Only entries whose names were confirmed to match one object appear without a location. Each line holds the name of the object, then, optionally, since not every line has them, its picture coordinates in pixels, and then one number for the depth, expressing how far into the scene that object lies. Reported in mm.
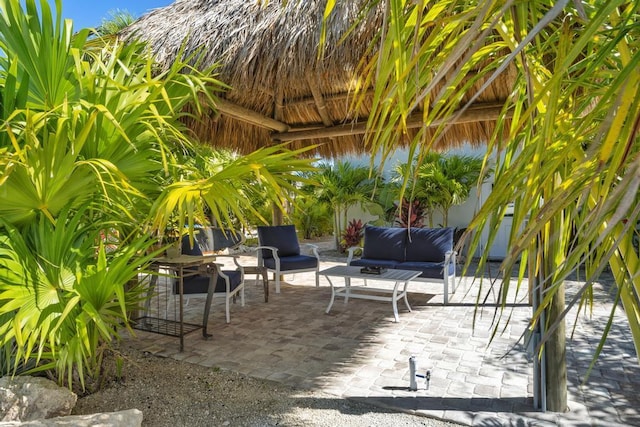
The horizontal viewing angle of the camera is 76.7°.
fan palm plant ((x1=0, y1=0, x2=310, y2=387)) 1885
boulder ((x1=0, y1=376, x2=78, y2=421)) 2152
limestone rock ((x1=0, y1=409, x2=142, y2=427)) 1871
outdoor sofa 5637
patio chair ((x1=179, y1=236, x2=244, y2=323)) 4375
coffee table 4637
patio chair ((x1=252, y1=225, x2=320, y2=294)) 6082
